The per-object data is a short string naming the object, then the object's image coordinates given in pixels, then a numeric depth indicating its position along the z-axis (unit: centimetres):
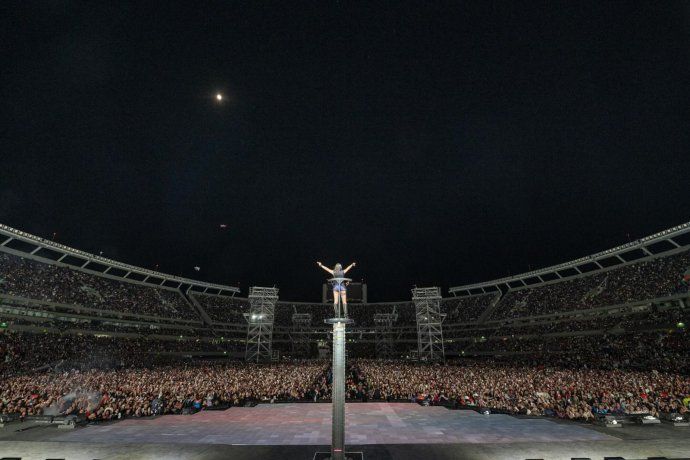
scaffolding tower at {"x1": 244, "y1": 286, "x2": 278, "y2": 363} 5331
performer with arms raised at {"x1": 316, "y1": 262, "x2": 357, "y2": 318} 1162
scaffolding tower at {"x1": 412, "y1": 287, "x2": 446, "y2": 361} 5269
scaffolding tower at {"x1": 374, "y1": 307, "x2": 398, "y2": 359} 7119
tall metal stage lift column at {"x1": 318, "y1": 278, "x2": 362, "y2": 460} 1120
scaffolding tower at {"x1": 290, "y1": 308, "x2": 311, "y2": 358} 7431
